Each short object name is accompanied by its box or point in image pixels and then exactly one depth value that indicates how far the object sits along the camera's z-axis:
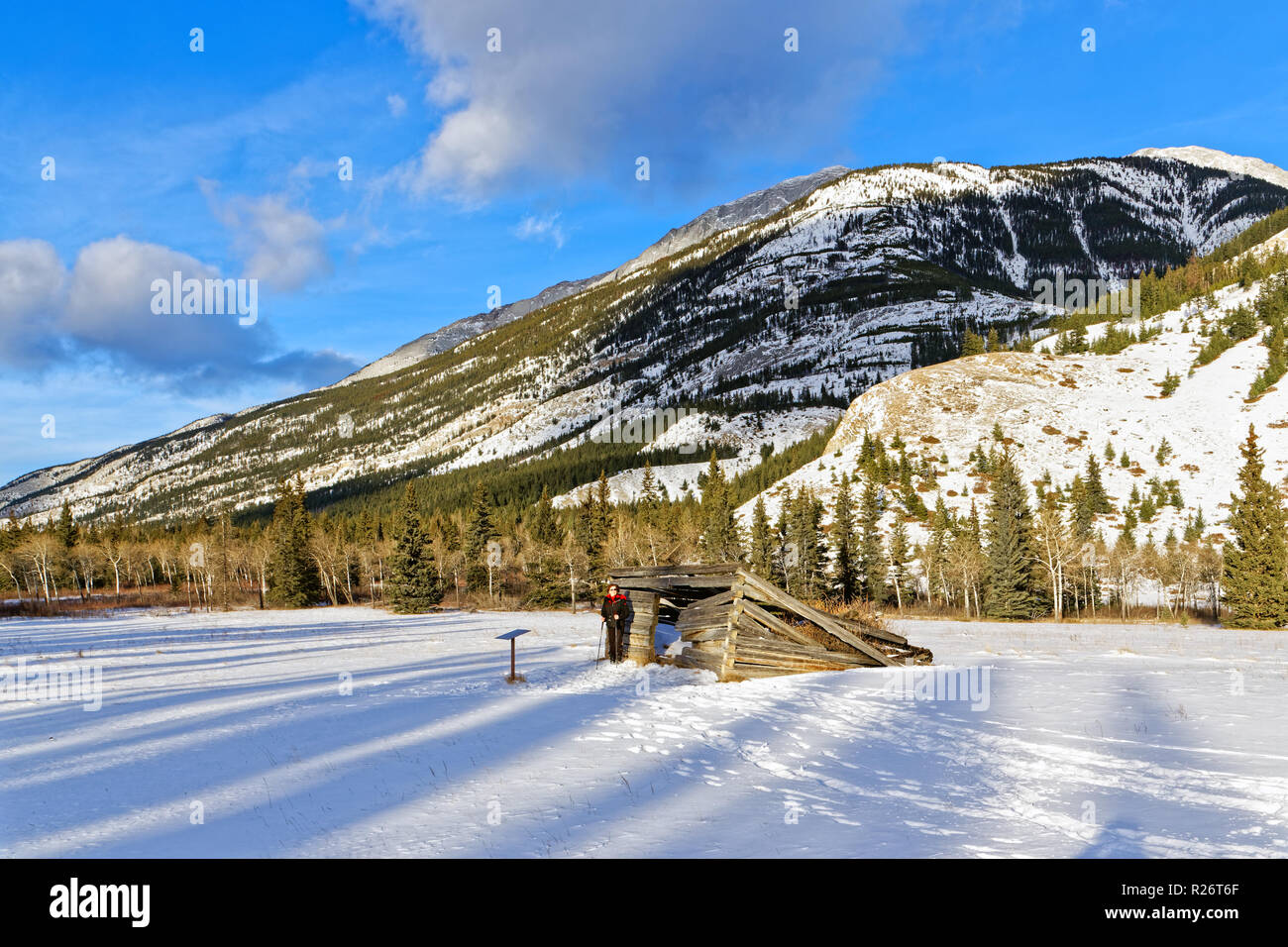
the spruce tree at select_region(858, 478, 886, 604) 58.50
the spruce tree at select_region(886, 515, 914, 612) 60.14
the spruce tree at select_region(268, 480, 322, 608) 66.50
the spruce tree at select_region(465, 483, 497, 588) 70.19
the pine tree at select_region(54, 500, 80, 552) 96.25
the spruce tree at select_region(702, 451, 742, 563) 60.66
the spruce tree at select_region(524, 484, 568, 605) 62.88
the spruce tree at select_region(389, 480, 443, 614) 53.97
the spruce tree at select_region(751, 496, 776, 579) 57.72
